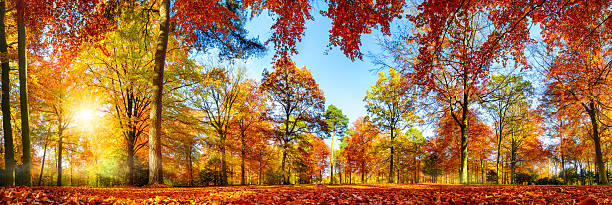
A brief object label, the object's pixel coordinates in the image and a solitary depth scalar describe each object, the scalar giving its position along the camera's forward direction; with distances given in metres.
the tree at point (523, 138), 19.77
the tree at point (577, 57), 6.44
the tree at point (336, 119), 26.17
